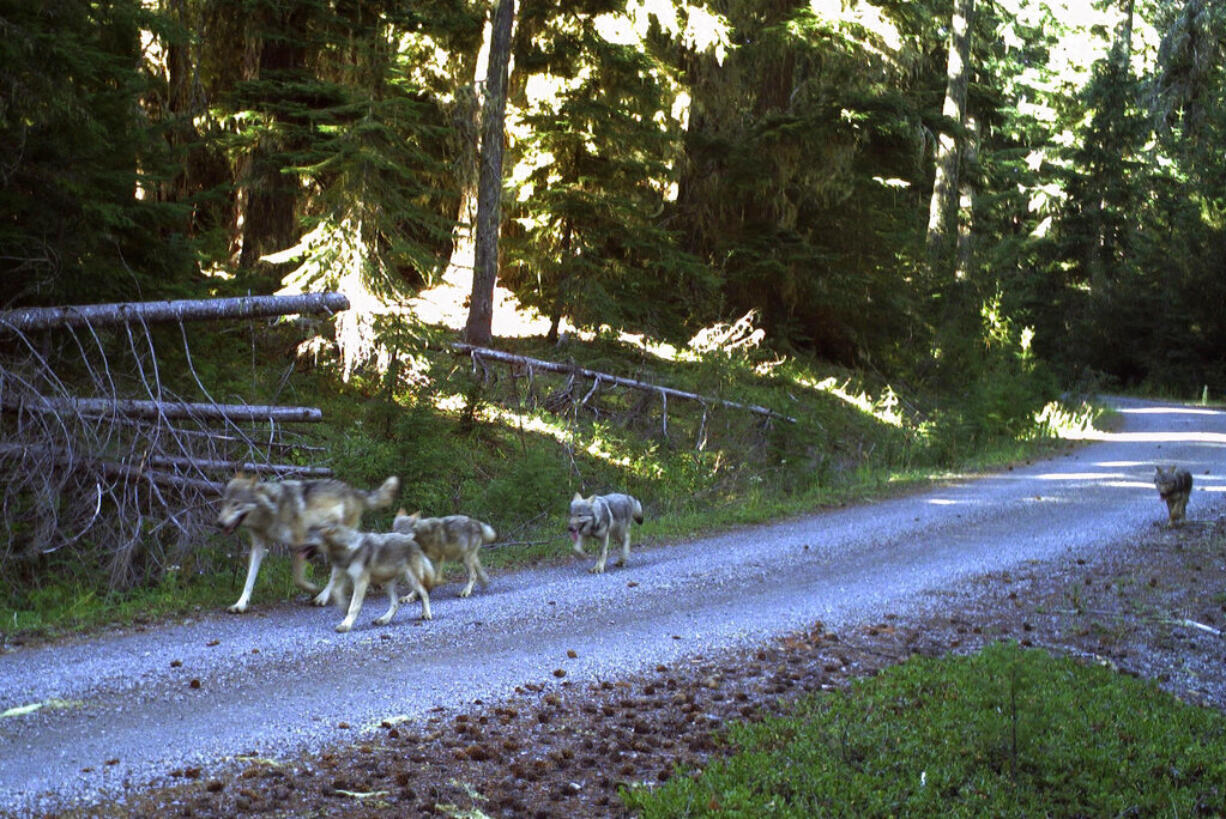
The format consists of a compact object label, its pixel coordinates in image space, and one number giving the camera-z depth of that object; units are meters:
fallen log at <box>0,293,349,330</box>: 11.18
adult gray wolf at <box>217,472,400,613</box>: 9.59
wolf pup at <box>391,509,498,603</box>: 10.39
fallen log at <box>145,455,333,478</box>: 11.12
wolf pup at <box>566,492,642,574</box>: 11.62
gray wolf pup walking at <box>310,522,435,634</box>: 9.33
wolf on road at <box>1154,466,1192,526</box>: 14.25
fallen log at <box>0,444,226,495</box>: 10.30
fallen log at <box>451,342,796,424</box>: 19.77
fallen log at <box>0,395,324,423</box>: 10.57
